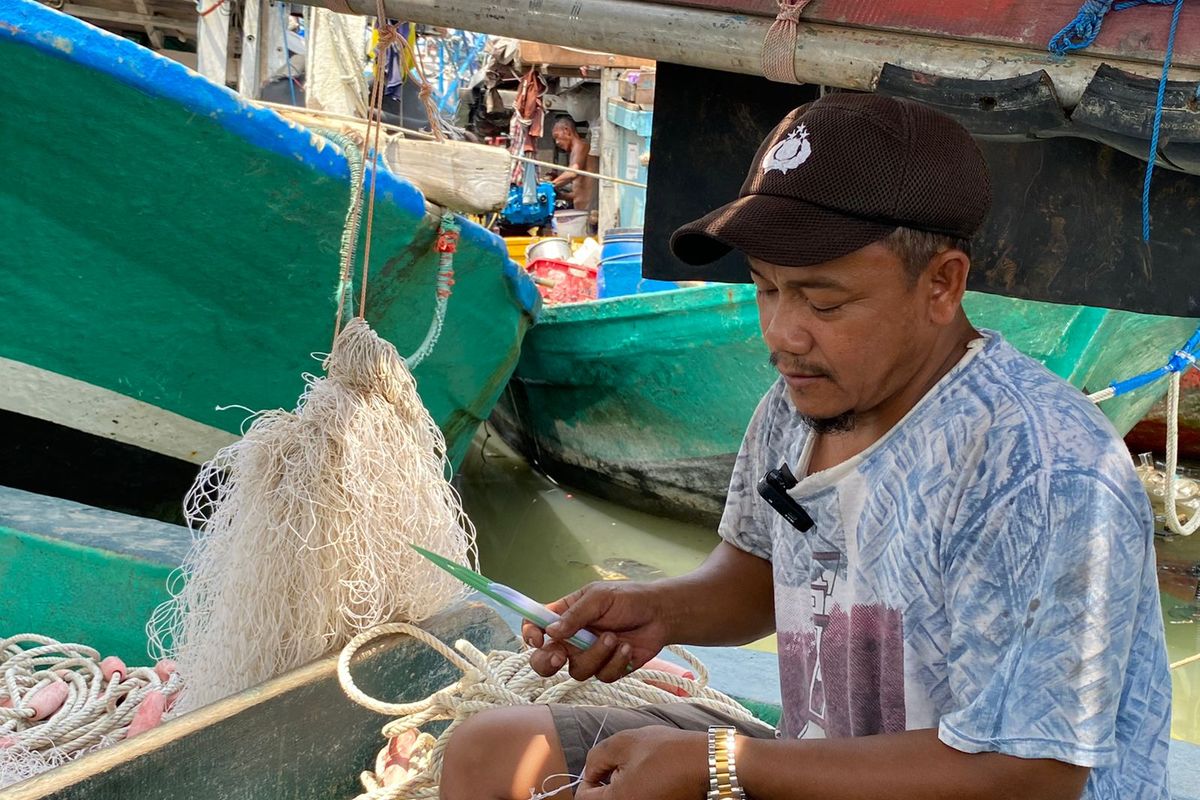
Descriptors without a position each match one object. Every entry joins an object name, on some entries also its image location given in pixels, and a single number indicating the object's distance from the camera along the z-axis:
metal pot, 8.82
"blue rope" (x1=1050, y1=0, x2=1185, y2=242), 1.40
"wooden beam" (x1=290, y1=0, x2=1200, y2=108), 1.48
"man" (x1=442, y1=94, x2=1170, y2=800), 1.16
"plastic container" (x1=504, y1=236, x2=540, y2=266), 9.64
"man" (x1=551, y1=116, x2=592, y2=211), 13.75
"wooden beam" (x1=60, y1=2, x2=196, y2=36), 9.91
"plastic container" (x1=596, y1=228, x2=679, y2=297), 7.26
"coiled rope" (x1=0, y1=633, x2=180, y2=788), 2.43
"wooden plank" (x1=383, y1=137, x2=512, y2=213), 4.05
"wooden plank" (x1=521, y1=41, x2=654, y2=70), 10.73
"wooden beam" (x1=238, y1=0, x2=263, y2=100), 7.19
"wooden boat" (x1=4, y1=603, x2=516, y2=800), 1.88
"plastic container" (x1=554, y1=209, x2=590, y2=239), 12.89
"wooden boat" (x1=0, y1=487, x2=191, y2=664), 2.98
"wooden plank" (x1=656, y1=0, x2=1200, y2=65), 1.40
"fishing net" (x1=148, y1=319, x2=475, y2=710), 2.22
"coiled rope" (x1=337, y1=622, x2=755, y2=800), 1.98
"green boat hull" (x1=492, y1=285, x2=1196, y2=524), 5.57
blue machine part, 12.16
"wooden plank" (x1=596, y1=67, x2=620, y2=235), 10.41
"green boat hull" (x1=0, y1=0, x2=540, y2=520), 3.65
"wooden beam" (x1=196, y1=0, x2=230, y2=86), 7.06
